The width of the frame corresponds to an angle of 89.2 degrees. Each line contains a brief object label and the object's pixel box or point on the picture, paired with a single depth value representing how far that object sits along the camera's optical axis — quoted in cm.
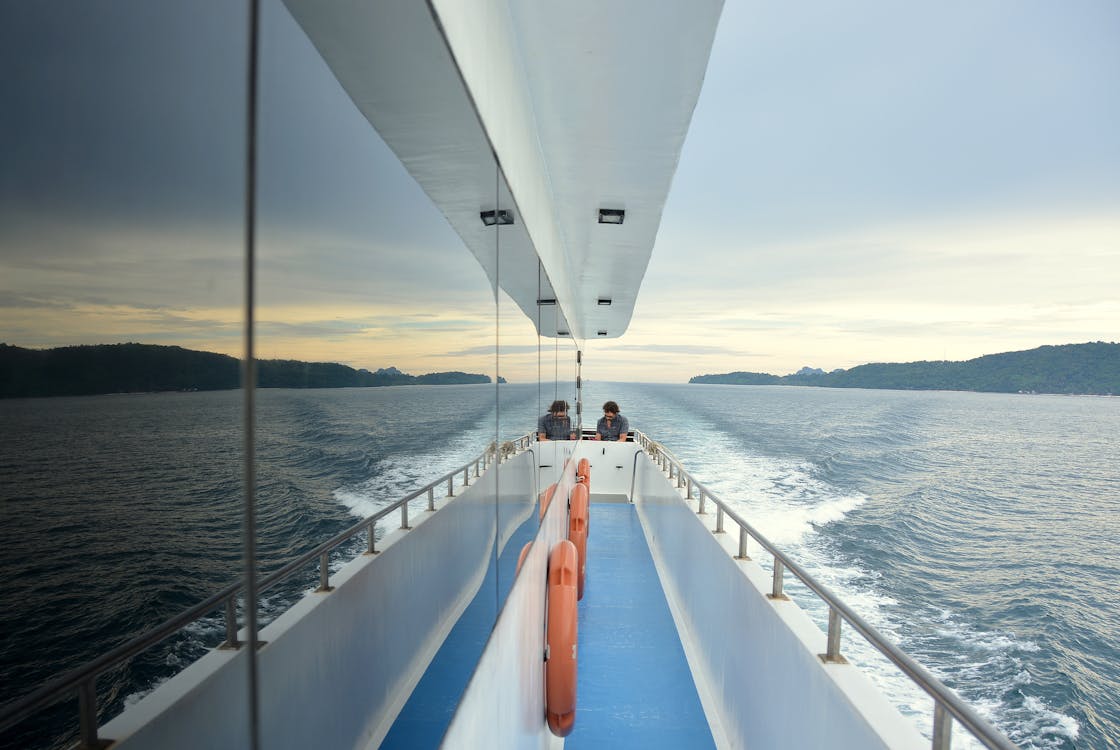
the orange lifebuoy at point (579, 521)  459
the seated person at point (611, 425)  920
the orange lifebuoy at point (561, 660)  268
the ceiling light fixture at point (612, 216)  392
